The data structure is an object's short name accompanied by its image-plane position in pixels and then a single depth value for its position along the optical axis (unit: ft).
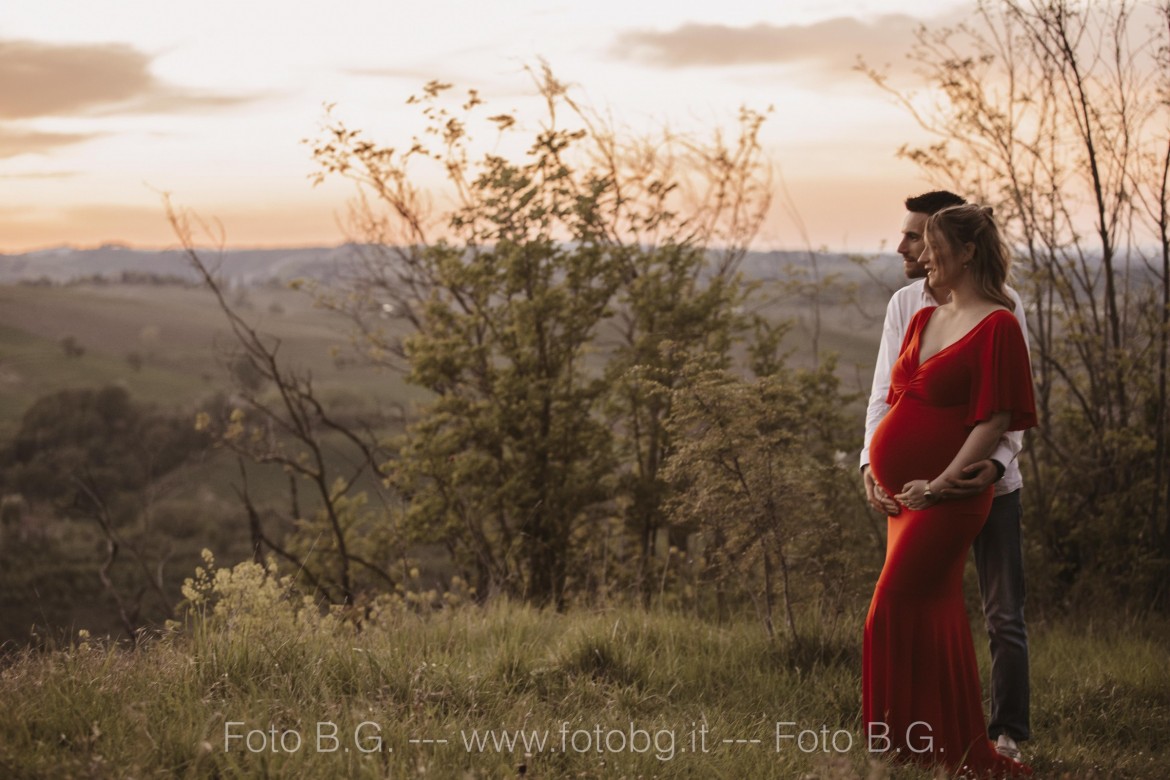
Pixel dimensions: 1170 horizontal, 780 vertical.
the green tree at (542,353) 33.71
